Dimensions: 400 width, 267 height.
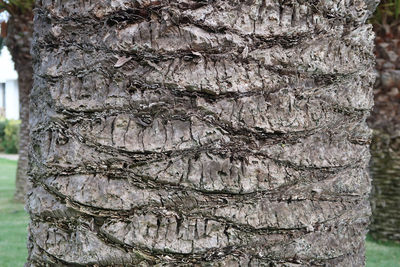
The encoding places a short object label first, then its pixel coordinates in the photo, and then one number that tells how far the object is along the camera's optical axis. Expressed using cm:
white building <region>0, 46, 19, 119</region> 3412
